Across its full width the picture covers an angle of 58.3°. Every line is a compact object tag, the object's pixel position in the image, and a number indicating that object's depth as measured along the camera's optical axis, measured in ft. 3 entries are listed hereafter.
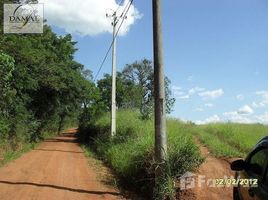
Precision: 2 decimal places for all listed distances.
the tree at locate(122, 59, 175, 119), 126.99
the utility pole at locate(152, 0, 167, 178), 21.75
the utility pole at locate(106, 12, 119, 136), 47.37
